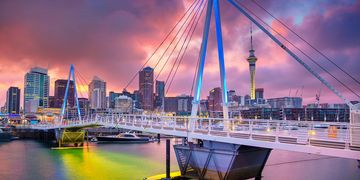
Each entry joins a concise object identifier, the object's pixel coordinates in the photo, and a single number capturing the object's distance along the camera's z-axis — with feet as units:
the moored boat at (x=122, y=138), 333.01
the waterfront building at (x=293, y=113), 566.77
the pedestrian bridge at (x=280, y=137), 64.64
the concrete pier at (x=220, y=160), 89.71
